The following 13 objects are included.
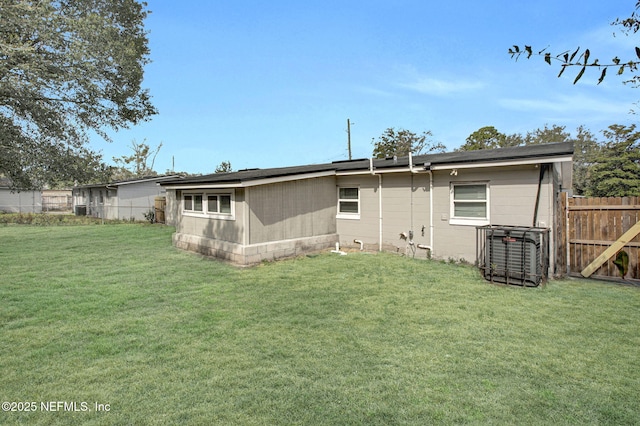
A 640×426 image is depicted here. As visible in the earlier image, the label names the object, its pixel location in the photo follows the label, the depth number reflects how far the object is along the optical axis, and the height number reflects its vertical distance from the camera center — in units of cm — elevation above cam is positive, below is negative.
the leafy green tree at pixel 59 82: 991 +437
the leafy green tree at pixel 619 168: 2695 +314
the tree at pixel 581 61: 129 +56
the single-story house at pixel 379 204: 805 +14
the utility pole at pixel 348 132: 3111 +690
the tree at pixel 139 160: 4678 +693
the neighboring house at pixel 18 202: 3241 +94
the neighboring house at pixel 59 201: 4001 +128
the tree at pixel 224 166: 3922 +499
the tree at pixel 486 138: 3088 +632
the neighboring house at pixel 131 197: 2558 +103
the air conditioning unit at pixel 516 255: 688 -98
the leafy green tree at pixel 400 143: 3322 +648
